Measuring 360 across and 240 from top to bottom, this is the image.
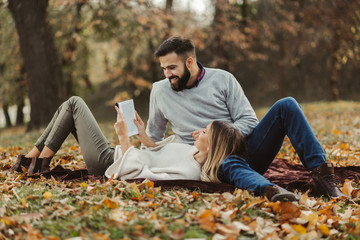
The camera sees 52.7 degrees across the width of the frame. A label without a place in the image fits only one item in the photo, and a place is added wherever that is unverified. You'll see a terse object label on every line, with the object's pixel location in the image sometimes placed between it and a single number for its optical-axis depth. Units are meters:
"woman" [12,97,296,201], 3.32
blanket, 3.26
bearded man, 3.44
